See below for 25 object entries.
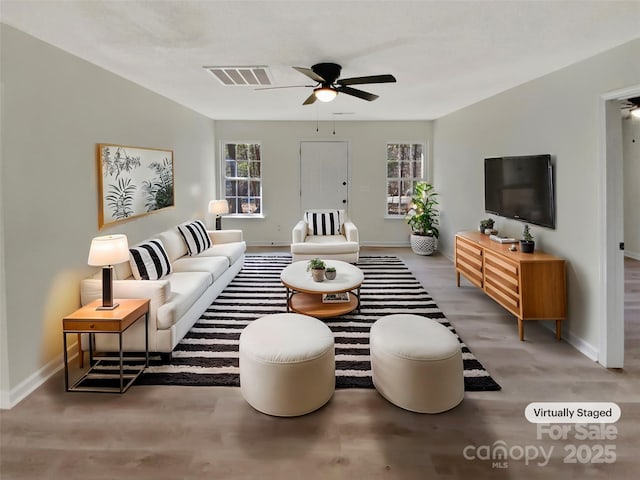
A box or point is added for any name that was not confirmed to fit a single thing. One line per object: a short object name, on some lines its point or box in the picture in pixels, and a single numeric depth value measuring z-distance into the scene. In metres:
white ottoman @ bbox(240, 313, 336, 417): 2.41
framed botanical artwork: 3.69
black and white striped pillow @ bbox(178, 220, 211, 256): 5.14
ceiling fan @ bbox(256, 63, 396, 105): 3.28
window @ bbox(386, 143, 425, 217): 7.93
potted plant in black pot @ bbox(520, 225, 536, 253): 3.77
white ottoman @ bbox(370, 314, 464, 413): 2.45
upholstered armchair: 5.79
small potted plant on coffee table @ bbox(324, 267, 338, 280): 4.17
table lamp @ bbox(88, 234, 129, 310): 2.93
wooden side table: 2.72
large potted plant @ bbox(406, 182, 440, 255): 7.12
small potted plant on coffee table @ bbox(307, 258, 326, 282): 4.09
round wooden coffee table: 3.91
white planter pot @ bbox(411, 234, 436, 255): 7.08
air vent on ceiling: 3.63
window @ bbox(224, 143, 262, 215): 7.88
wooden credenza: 3.46
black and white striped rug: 2.93
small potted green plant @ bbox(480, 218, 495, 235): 4.85
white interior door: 7.84
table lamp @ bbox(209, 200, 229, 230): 6.68
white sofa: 3.13
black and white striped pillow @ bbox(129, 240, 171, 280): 3.68
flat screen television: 3.73
